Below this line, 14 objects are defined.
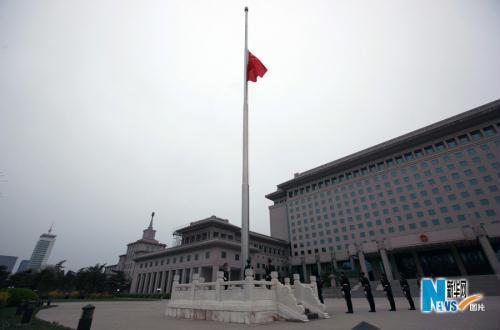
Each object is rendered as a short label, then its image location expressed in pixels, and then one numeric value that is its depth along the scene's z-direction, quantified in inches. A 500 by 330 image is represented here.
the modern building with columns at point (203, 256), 1977.1
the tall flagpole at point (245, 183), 477.7
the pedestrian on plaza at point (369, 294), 482.3
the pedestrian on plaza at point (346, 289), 484.4
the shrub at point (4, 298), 673.6
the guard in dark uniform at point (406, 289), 480.5
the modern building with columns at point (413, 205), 1656.0
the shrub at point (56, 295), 1667.6
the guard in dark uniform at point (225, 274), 568.5
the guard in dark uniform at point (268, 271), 535.5
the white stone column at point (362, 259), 1703.0
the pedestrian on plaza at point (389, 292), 490.9
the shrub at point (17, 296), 739.4
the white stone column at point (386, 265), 1593.3
